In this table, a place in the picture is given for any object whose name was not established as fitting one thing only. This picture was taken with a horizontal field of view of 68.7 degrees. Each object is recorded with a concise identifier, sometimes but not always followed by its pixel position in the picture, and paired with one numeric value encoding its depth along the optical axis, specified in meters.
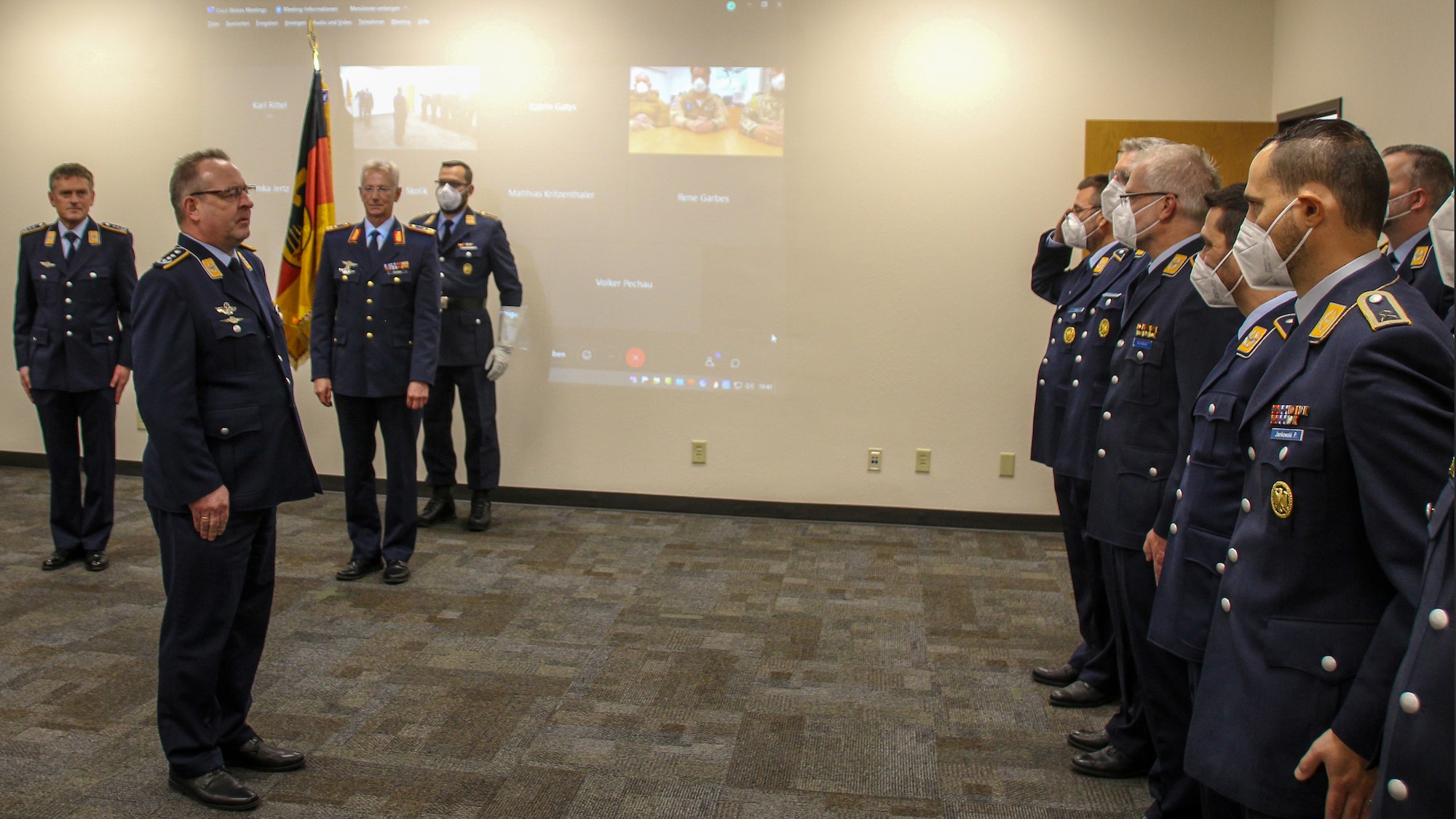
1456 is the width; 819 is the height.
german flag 4.89
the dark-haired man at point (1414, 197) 2.51
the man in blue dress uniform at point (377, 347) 4.16
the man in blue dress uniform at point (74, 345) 4.29
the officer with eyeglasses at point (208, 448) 2.35
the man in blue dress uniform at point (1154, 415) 2.28
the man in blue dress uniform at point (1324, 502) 1.23
